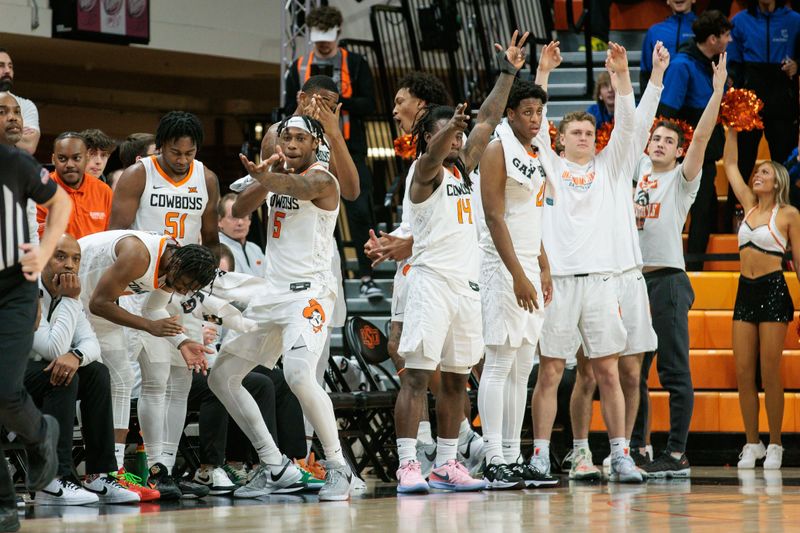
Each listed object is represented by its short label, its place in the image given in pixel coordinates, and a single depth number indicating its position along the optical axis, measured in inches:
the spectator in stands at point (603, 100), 815.1
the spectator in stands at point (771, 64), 918.4
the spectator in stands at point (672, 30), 907.4
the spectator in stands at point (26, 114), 630.5
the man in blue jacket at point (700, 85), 835.4
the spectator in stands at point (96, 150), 676.7
